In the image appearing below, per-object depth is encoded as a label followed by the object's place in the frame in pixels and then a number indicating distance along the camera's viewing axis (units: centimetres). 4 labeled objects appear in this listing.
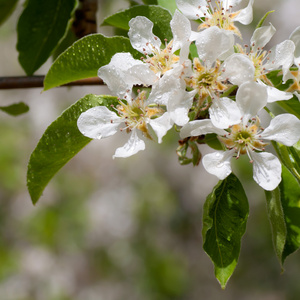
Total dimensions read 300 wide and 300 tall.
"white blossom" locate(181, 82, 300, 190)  34
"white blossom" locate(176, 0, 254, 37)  36
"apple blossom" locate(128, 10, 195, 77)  34
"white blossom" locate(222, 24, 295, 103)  34
